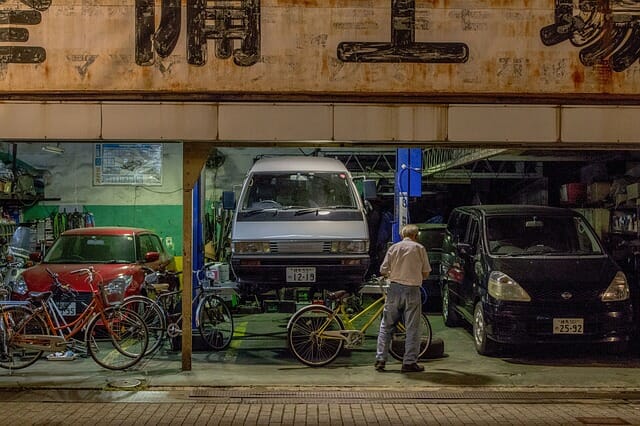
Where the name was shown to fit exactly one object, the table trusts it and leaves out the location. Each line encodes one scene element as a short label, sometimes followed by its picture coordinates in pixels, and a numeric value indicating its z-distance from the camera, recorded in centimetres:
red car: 960
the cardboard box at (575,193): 1341
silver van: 924
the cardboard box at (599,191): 1259
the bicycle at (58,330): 806
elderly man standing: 793
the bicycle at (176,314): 882
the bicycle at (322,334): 834
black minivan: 844
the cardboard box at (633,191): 1110
